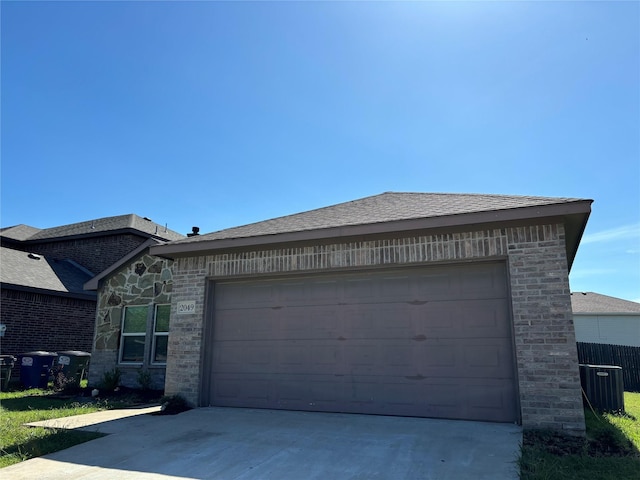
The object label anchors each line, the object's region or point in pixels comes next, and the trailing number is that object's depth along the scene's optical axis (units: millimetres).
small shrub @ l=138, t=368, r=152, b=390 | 11562
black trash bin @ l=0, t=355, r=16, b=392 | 12805
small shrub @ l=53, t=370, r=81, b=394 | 12000
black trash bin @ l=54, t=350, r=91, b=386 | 12984
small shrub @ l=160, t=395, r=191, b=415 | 8430
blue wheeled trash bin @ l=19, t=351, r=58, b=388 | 13164
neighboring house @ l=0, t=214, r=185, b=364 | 14953
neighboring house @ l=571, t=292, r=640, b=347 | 23281
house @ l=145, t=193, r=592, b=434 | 6742
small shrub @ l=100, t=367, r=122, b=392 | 11547
